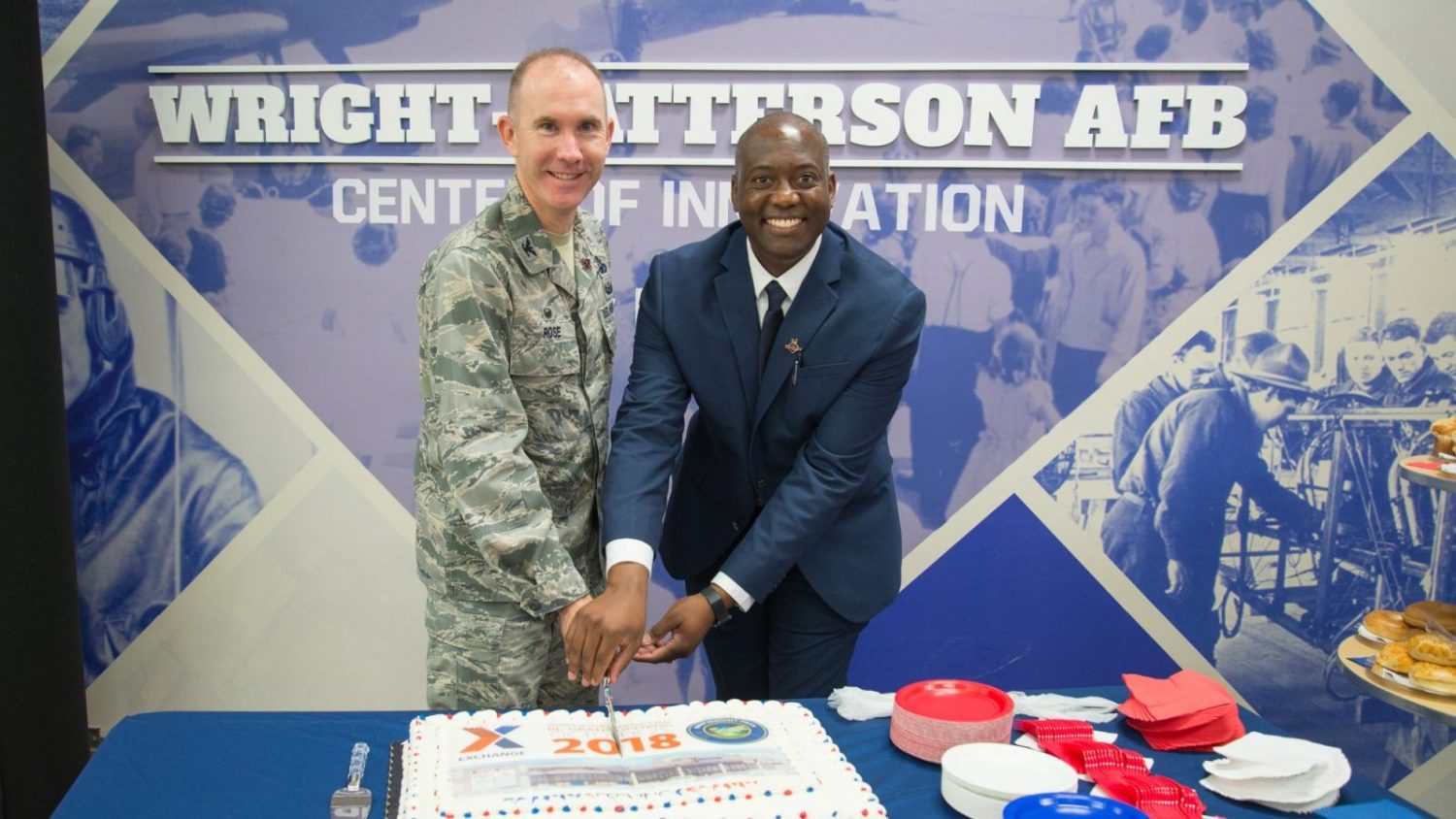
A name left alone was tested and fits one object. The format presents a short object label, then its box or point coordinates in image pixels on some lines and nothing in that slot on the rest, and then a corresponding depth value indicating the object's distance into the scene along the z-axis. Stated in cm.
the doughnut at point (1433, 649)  202
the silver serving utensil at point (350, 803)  141
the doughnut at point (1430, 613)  216
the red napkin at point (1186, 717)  169
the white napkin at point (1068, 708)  179
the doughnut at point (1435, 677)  198
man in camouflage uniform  191
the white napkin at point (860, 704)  175
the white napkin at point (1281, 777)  152
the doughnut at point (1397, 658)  207
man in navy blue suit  212
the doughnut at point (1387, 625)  224
